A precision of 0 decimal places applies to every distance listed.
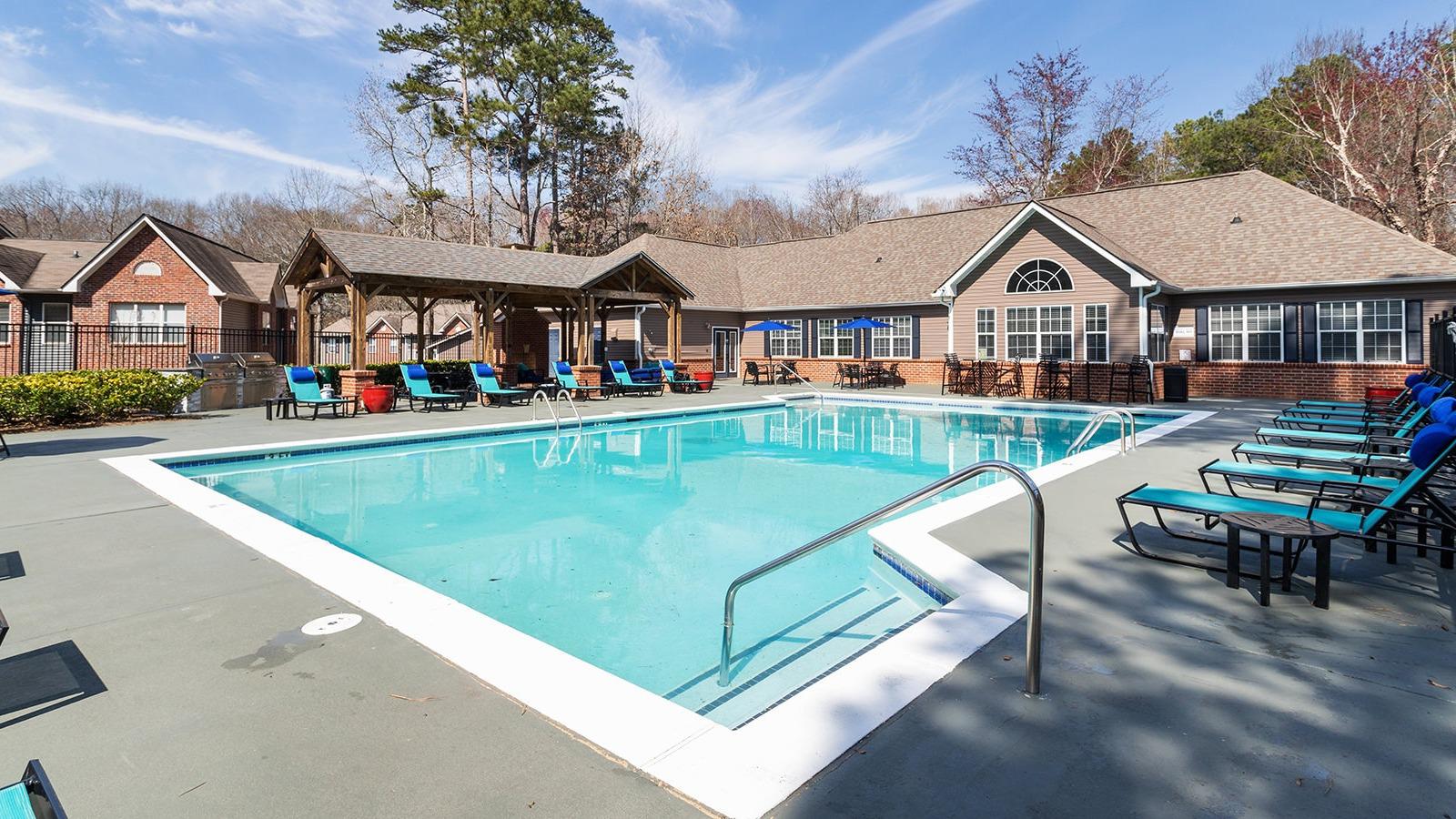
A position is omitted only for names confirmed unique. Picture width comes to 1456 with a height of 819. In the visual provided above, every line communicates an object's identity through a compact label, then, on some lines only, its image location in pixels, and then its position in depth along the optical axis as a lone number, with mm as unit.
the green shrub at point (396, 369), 19328
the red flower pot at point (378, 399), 16047
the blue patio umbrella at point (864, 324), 24516
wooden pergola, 17219
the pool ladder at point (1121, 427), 8953
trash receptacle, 18219
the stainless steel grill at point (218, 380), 15945
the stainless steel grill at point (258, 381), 17266
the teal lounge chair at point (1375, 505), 4266
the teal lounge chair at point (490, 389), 17880
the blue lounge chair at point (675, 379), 22250
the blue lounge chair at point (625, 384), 21075
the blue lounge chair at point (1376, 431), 7941
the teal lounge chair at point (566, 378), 18931
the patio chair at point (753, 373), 26188
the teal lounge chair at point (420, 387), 16438
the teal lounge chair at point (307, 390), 14680
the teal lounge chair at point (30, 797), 1484
